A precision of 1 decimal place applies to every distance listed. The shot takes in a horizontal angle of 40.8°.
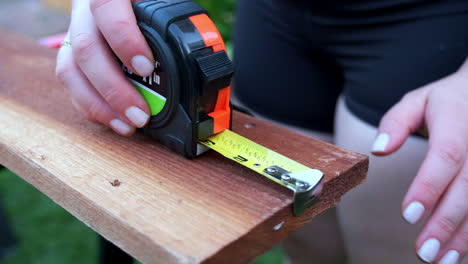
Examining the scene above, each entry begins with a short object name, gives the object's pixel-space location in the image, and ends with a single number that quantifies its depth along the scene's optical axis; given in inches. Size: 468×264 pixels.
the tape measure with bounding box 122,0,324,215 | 11.4
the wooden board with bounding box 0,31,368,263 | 10.1
